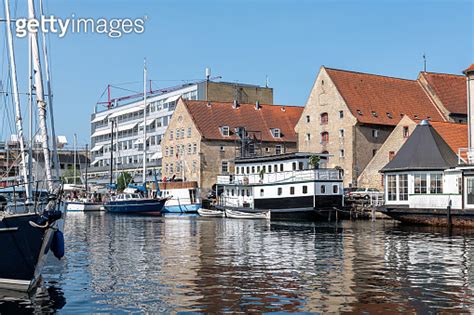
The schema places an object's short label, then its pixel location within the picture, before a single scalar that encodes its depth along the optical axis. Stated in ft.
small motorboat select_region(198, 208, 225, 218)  250.72
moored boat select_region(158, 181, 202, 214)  288.51
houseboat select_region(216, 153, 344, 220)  209.05
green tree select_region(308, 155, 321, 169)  214.69
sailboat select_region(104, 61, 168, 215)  283.59
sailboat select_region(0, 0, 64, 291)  74.13
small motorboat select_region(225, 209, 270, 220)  223.30
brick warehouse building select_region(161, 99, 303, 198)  323.16
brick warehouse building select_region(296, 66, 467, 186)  269.23
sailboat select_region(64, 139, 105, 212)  332.60
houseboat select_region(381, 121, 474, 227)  162.91
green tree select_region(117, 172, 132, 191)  381.81
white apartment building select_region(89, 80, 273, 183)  389.19
